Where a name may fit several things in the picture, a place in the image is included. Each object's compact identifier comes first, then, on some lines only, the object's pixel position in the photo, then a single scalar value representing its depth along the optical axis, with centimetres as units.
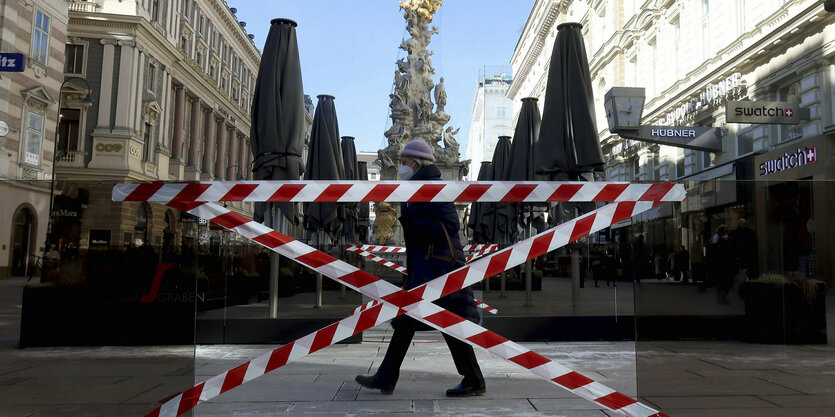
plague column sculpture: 3400
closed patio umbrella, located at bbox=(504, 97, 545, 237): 1120
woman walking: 409
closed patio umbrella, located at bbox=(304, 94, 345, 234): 1048
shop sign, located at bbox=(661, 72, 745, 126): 2009
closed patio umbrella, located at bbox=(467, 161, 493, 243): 1448
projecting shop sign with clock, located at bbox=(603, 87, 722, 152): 1468
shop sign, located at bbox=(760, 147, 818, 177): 1538
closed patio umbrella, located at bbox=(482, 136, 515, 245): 1370
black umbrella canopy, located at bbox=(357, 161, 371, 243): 1979
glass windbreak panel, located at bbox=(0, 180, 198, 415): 316
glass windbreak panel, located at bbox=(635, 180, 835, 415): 353
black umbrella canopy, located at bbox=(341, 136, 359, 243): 1558
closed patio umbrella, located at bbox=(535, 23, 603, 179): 795
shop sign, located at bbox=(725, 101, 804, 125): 1382
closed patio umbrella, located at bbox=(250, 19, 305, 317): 764
